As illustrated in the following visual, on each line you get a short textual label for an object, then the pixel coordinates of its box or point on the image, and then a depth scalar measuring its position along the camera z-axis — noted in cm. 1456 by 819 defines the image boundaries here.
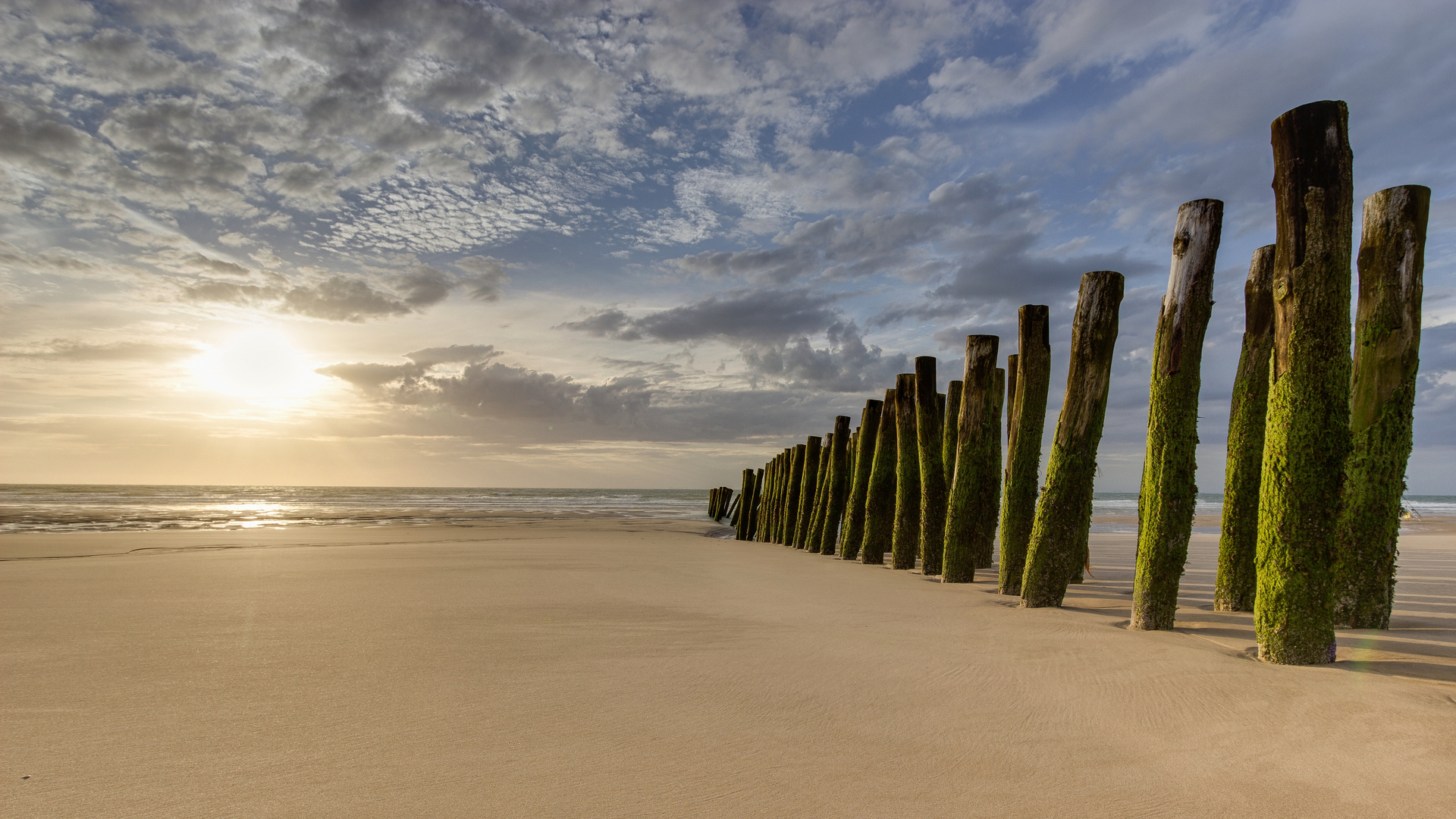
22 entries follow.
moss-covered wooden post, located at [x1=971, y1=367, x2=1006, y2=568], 725
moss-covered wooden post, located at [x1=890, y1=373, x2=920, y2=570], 862
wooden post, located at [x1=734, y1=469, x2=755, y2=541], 1959
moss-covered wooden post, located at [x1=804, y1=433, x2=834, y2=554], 1225
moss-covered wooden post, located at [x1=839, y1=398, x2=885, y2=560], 1001
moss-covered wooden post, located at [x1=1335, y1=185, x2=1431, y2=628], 444
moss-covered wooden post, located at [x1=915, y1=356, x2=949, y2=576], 790
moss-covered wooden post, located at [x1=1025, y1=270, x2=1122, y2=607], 510
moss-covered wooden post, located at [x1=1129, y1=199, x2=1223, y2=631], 439
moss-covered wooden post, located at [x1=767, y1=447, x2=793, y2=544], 1536
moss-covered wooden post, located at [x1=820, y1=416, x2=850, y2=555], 1146
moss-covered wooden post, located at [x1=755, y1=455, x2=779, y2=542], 1712
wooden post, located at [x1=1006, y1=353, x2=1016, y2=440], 624
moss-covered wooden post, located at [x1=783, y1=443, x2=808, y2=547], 1415
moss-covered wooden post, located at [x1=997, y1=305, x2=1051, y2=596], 586
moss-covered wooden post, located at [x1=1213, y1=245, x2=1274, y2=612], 499
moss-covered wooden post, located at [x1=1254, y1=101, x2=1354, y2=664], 346
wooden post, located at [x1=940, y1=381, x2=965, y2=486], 791
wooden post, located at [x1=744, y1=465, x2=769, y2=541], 1890
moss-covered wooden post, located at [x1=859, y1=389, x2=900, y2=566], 946
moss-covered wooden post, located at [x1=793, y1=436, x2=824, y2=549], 1334
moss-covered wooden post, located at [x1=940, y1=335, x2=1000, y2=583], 692
